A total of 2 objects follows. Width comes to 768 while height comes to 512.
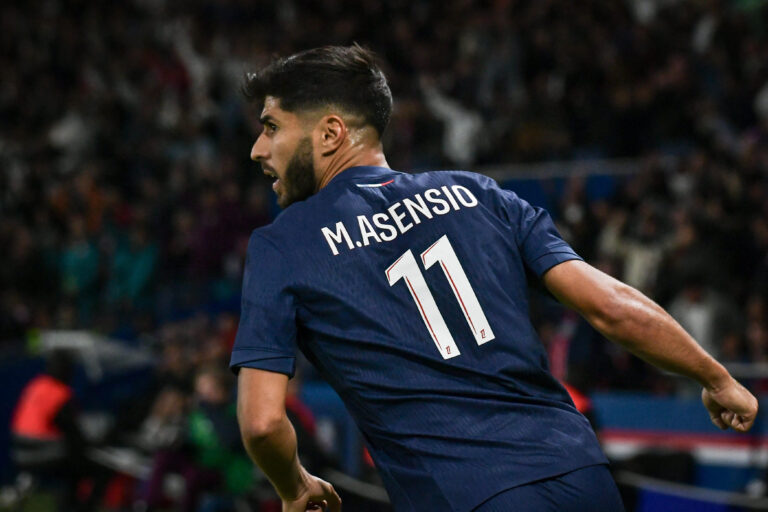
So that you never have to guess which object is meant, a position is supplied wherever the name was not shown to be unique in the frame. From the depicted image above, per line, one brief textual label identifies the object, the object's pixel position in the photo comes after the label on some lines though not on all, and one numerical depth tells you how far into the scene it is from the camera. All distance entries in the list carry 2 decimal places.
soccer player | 4.84
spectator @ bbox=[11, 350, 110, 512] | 19.08
